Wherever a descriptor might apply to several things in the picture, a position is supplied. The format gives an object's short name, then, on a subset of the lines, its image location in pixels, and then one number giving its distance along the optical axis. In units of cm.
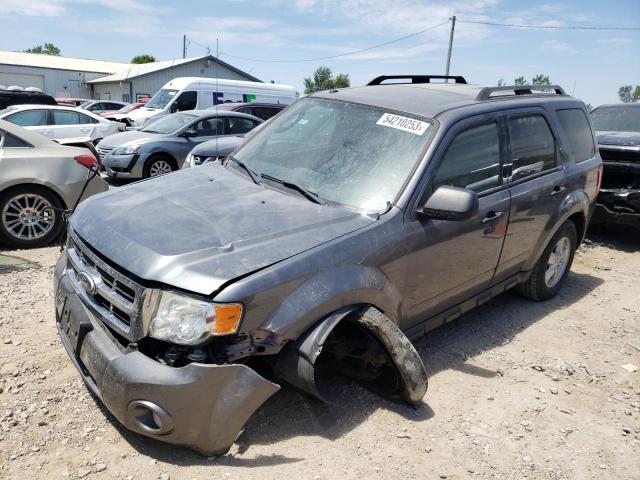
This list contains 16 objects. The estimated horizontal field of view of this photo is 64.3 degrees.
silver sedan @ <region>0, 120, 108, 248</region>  551
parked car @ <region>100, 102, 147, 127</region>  1741
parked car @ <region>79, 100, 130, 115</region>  2378
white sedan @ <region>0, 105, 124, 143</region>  1170
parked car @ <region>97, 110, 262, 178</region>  978
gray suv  227
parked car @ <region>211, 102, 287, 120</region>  1311
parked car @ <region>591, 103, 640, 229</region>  665
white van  1636
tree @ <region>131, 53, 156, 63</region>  7881
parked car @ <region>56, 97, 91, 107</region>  2572
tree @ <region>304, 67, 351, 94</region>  6175
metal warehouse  3878
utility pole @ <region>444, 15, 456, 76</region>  2975
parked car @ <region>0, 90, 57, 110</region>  1368
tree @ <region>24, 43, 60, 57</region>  9838
